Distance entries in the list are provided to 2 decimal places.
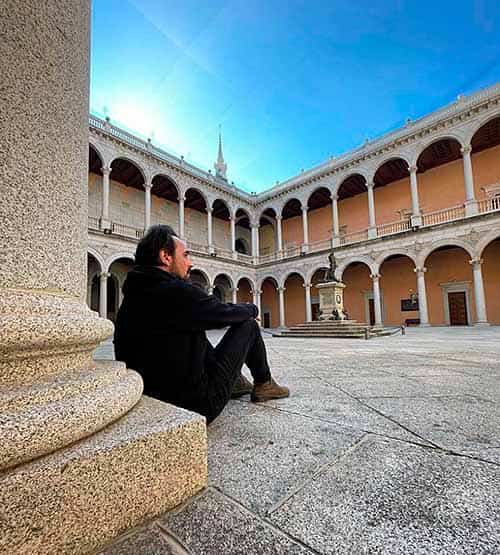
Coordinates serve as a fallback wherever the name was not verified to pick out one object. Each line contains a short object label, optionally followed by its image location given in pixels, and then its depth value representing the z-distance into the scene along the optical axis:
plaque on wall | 15.93
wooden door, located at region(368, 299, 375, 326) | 17.78
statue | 10.68
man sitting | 1.22
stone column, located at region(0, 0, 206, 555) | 0.63
